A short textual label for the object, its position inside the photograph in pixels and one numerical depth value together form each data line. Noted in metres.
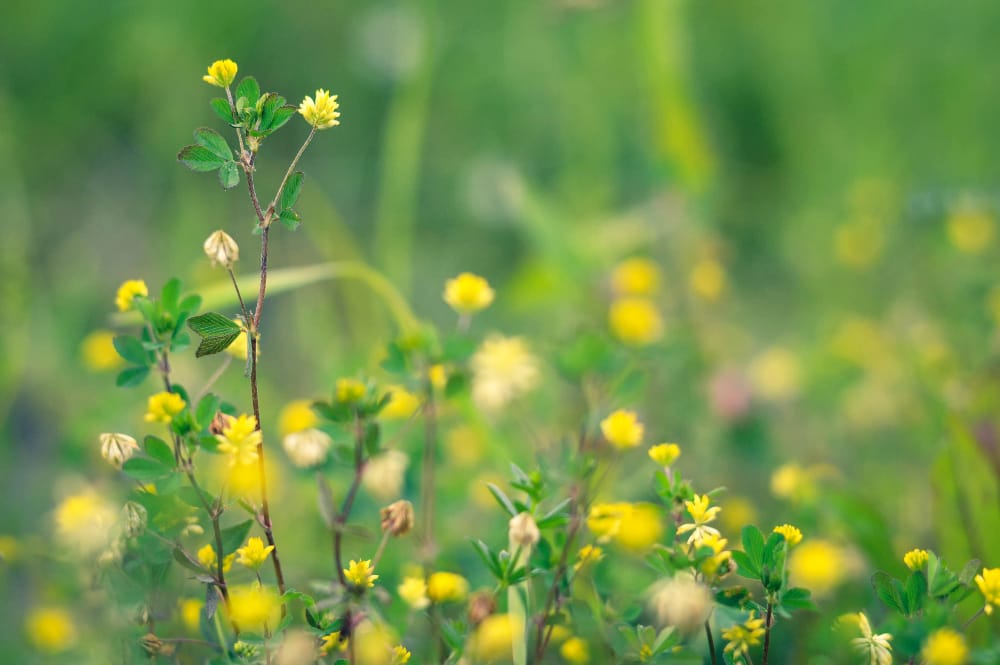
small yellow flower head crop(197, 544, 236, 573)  0.53
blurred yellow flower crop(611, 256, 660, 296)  0.71
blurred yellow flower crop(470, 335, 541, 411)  0.58
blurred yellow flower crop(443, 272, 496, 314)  0.57
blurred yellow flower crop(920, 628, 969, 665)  0.49
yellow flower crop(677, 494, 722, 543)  0.51
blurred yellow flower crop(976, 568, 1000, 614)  0.51
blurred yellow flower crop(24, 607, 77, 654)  0.57
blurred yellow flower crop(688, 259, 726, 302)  0.77
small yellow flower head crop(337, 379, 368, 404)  0.53
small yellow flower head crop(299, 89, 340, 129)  0.51
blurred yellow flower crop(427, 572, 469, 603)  0.53
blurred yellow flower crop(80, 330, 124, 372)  0.66
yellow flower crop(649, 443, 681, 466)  0.52
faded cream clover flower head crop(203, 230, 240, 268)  0.52
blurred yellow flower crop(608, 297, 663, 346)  0.64
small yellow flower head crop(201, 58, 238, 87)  0.51
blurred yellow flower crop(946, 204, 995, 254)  0.76
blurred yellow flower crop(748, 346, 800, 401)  0.73
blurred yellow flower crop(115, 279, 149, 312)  0.54
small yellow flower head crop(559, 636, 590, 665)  0.54
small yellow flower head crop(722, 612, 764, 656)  0.52
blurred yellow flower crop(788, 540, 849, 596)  0.56
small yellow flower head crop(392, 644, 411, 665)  0.52
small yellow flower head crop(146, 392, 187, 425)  0.51
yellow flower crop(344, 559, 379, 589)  0.52
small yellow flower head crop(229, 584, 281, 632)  0.50
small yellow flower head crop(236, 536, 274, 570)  0.51
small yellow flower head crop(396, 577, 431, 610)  0.52
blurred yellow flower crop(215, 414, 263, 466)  0.51
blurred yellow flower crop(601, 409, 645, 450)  0.54
